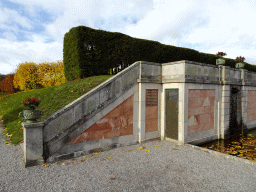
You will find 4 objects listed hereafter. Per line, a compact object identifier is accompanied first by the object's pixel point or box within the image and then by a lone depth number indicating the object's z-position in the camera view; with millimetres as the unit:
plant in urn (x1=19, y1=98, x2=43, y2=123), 5254
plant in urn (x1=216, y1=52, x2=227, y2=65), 9375
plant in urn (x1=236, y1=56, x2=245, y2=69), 11420
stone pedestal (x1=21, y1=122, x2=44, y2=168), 5090
